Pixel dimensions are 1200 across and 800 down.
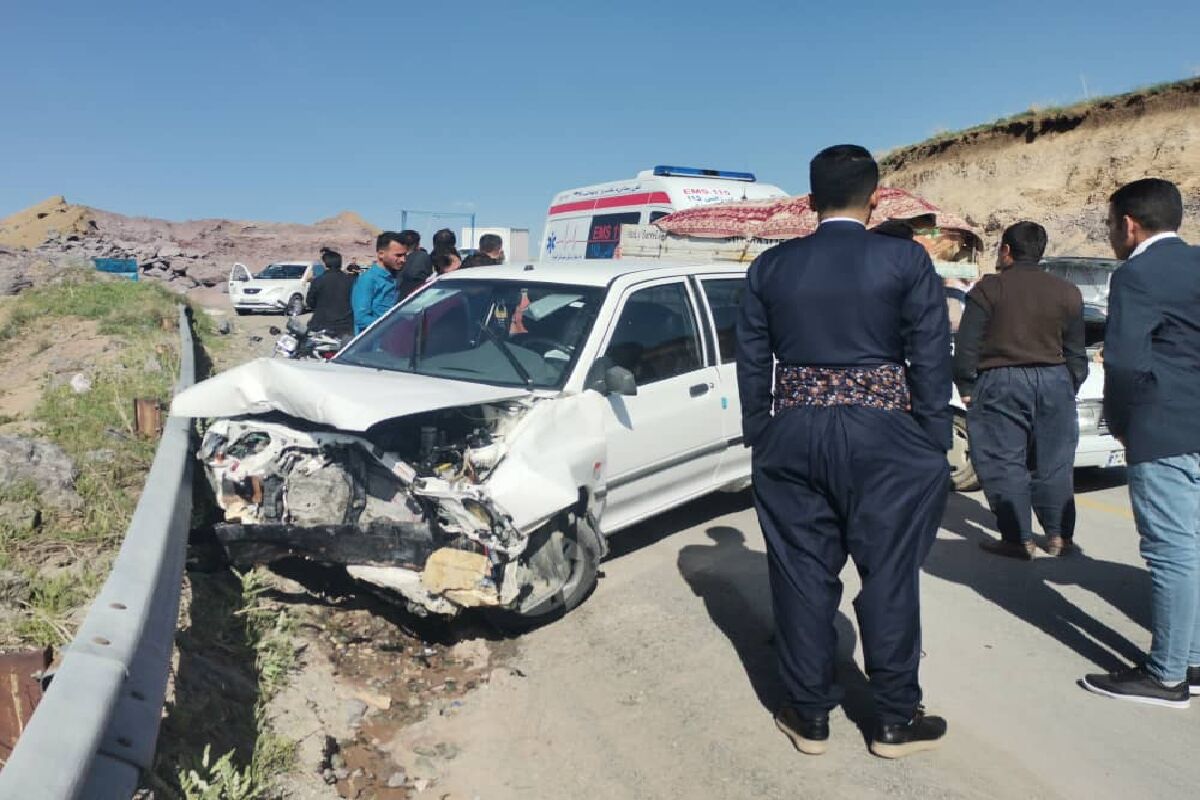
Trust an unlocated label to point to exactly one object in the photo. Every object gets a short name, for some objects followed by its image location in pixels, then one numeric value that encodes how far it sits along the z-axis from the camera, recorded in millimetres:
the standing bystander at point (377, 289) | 7512
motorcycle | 7613
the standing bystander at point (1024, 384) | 4984
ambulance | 13266
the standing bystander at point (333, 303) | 8797
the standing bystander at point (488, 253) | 8898
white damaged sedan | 3840
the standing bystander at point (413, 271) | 8258
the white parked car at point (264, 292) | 24734
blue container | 35562
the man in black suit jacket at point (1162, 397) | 3389
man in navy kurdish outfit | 3055
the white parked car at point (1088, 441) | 6551
